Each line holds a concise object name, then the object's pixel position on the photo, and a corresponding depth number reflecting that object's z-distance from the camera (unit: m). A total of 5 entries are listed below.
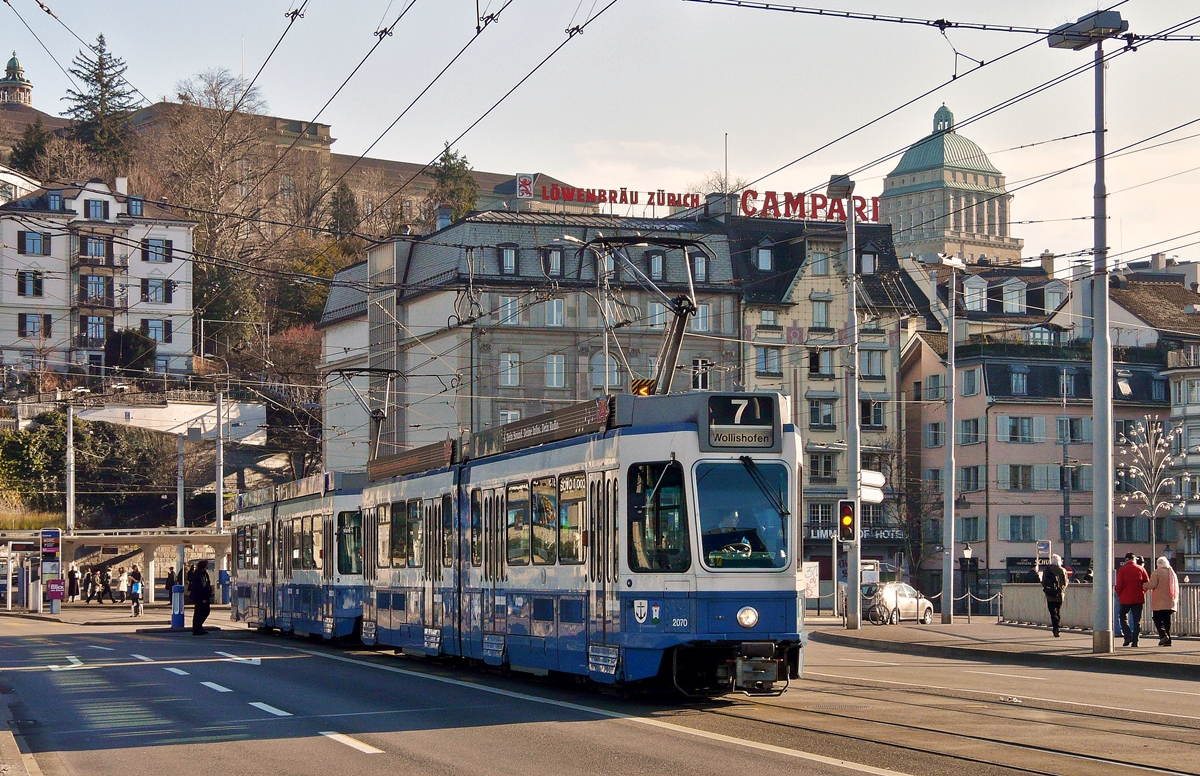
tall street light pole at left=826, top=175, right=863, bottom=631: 36.06
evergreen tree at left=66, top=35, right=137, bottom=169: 108.88
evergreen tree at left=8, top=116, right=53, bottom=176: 109.44
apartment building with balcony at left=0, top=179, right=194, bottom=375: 94.69
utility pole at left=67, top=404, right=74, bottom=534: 66.88
